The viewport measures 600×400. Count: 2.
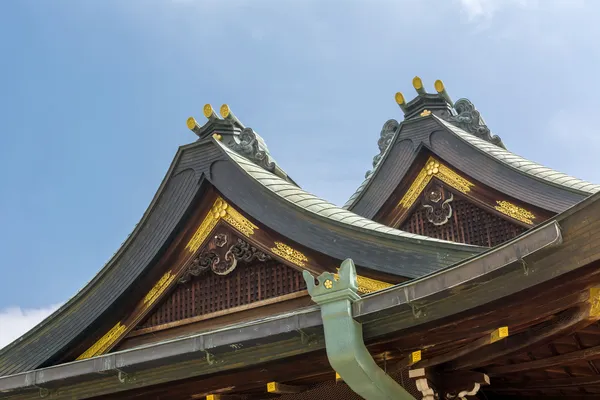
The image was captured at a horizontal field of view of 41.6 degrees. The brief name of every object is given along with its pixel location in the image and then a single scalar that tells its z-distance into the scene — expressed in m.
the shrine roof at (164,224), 7.68
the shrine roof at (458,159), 10.25
